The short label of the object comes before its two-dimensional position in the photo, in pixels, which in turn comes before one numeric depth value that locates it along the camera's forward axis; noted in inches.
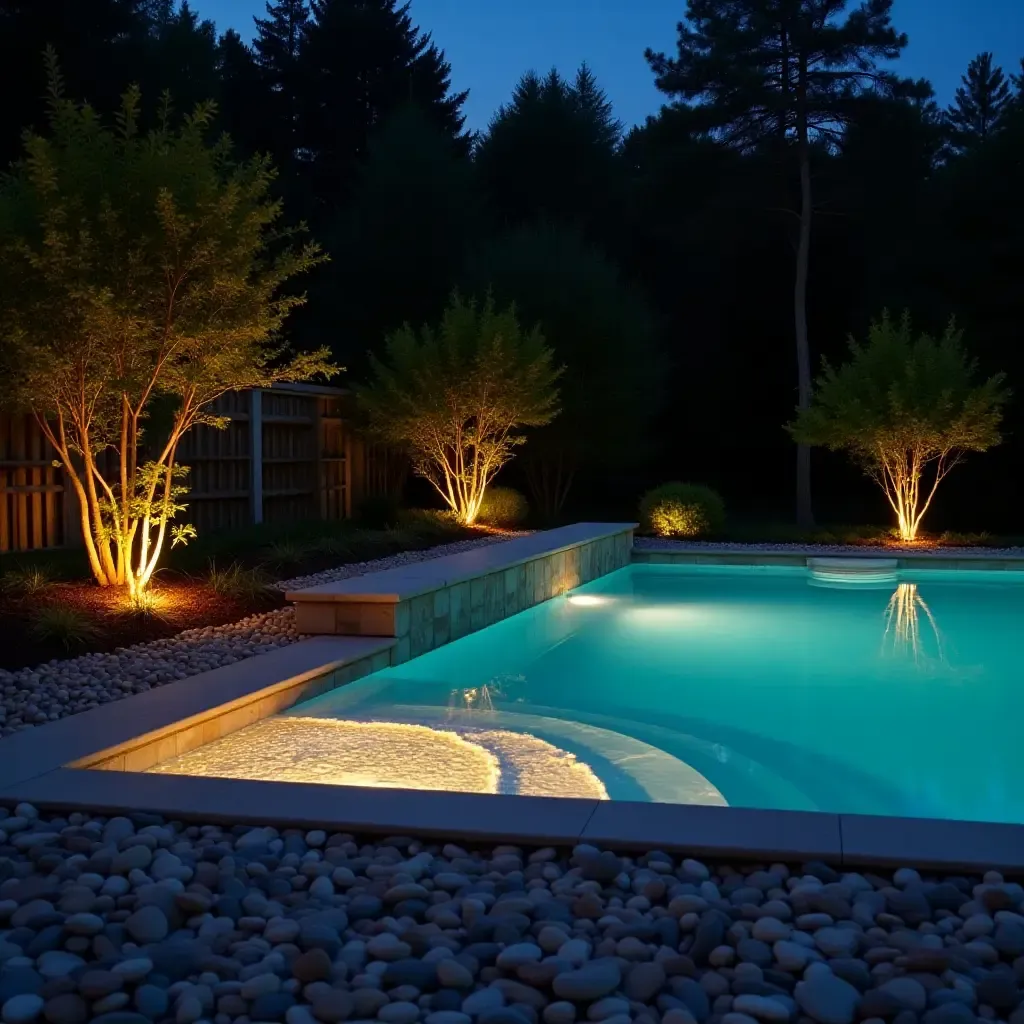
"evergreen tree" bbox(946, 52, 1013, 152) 1111.6
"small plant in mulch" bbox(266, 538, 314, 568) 376.8
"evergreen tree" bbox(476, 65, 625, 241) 920.3
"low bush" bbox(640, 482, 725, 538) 631.2
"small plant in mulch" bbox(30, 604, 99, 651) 245.4
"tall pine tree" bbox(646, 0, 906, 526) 731.4
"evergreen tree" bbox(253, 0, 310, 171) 979.3
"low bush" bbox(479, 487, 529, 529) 617.0
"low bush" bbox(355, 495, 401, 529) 558.3
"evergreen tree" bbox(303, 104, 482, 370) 789.9
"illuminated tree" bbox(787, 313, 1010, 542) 572.7
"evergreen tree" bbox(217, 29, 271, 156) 957.2
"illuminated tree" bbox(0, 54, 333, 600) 272.1
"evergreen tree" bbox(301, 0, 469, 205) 1003.3
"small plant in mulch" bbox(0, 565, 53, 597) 285.3
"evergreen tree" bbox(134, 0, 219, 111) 683.6
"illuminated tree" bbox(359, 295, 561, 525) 563.5
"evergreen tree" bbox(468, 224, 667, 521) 694.5
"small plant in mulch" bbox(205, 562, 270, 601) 313.7
